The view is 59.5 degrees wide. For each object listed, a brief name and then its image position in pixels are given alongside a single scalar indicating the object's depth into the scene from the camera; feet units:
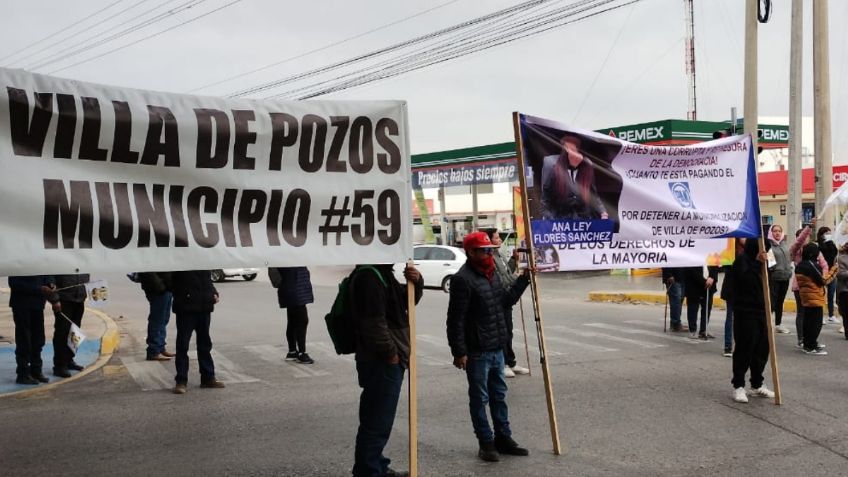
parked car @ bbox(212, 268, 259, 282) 89.54
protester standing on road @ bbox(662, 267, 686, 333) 41.04
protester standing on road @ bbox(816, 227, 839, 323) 41.06
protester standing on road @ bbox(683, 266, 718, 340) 38.68
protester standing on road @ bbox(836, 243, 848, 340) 36.01
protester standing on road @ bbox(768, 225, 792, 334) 37.60
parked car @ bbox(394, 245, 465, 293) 73.56
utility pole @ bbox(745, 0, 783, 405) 55.16
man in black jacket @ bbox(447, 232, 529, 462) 18.96
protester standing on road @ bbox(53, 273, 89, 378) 29.27
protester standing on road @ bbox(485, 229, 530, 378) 26.91
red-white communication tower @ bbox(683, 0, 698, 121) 145.68
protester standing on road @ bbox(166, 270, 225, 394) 27.61
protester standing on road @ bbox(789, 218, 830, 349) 32.27
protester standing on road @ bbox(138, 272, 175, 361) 33.71
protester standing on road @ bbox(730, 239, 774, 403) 25.12
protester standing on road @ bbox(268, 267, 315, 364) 33.06
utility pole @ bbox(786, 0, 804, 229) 55.67
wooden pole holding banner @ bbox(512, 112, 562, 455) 19.51
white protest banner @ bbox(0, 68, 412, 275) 14.84
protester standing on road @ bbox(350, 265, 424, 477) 16.08
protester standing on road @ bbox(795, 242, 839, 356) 33.58
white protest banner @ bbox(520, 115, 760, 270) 21.94
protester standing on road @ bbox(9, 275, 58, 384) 27.32
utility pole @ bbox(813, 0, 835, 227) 57.52
